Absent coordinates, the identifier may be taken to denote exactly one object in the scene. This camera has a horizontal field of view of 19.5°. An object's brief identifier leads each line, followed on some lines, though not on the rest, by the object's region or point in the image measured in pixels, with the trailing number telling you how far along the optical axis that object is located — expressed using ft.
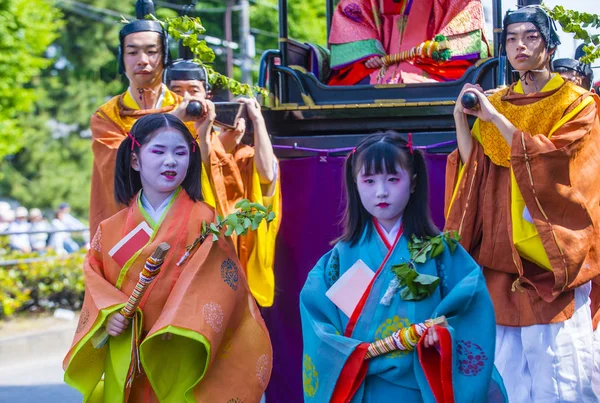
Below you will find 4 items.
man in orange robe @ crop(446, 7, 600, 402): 26.27
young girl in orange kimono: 23.26
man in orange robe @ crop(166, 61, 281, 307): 31.83
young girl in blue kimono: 20.91
